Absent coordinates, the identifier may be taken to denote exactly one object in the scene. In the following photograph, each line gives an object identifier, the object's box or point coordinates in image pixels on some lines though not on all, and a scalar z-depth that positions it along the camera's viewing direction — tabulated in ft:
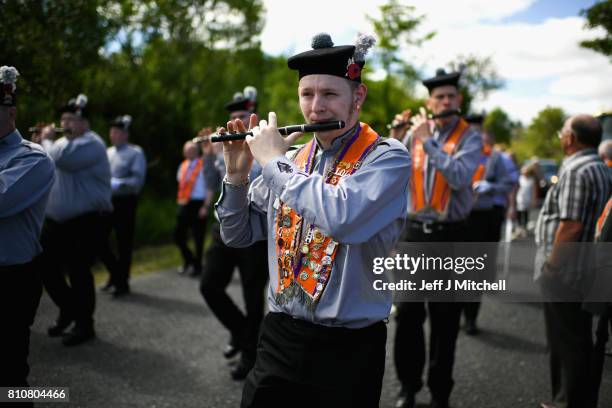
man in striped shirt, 10.32
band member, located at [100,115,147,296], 22.74
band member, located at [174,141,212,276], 26.55
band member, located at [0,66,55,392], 9.34
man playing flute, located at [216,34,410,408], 5.86
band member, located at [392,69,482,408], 11.82
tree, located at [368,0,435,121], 50.83
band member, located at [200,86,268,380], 13.76
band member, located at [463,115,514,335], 17.99
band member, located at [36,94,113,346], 16.07
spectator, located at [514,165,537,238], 36.76
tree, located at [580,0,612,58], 19.16
